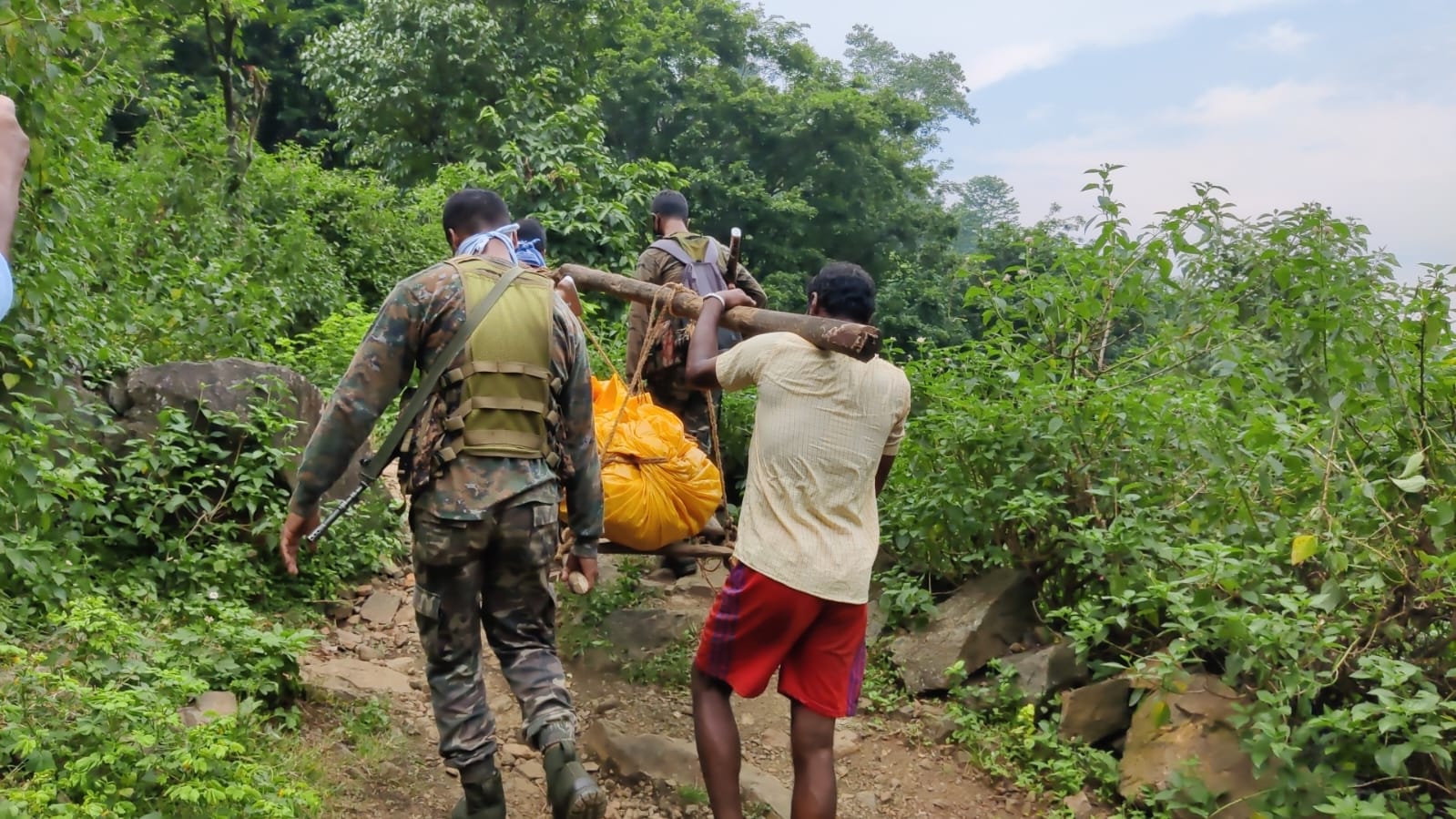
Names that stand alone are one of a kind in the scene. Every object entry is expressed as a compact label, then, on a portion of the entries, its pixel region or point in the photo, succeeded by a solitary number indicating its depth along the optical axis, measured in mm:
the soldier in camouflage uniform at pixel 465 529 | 2922
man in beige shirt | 2982
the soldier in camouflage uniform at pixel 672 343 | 5141
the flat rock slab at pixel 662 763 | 3541
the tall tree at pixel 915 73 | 36312
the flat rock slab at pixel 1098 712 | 3902
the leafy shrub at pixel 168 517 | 3467
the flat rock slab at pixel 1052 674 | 4148
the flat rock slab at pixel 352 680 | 3857
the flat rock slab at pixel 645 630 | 4609
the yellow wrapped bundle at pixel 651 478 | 3764
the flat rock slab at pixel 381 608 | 4812
